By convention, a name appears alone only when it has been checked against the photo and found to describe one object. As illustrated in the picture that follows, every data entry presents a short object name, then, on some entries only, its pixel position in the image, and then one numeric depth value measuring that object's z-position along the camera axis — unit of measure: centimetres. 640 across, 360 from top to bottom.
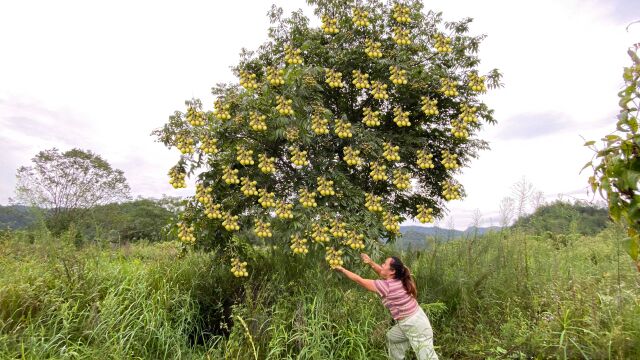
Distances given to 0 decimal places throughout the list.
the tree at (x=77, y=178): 2177
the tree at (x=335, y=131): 432
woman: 358
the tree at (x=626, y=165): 147
